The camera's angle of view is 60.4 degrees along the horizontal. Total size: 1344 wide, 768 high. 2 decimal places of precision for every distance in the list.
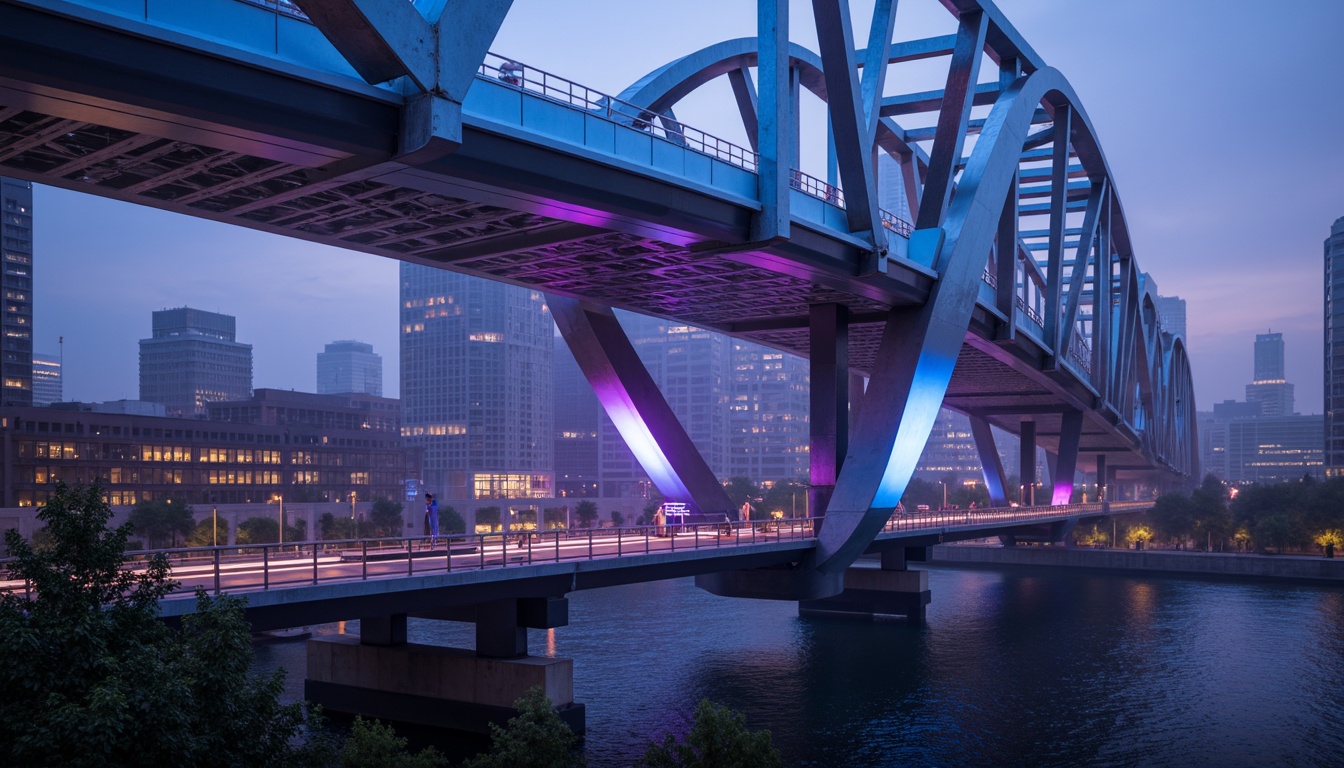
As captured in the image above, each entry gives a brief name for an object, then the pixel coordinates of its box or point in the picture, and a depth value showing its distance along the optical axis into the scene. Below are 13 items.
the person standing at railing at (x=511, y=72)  23.61
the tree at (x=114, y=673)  13.56
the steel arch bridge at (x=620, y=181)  17.81
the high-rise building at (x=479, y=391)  193.75
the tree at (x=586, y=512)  130.62
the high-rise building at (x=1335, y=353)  142.62
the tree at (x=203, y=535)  83.23
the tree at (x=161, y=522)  85.06
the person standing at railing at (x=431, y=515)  30.34
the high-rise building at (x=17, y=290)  127.19
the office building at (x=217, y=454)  100.00
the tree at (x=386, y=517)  110.25
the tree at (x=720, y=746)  20.89
